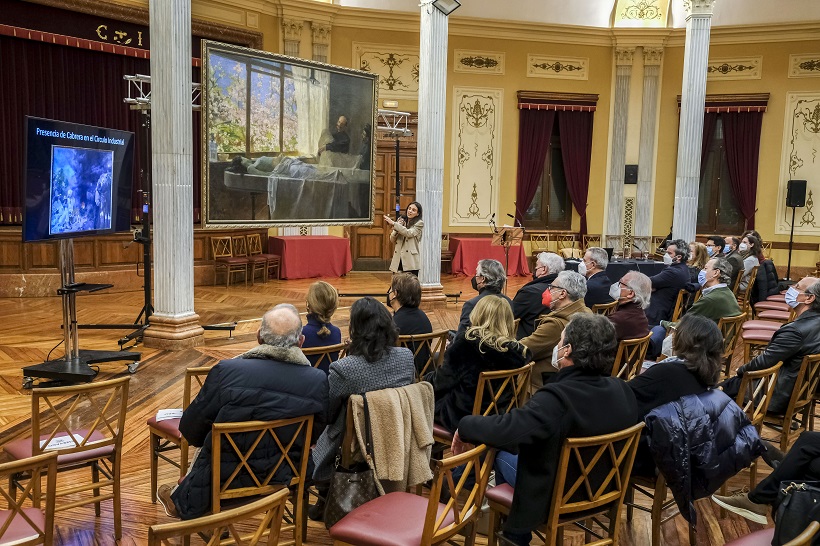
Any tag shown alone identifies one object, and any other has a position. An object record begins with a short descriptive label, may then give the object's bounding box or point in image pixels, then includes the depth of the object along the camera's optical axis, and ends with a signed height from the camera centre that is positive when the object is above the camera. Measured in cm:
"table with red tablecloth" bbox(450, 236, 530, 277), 1260 -96
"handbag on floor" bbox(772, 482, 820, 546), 232 -100
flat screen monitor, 488 +8
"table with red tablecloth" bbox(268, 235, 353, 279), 1141 -98
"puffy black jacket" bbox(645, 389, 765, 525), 275 -96
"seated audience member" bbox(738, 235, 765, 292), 834 -56
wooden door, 1284 -23
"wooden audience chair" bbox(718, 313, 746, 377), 495 -91
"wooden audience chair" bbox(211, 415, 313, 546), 252 -100
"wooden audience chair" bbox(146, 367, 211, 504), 321 -117
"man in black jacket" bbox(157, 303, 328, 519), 264 -78
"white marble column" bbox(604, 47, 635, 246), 1334 +117
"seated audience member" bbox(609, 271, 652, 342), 463 -68
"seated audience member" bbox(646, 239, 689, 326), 647 -79
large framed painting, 726 +64
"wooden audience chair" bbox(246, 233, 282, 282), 1124 -96
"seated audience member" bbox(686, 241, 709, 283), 803 -59
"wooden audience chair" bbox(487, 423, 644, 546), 246 -104
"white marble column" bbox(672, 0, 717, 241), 1040 +133
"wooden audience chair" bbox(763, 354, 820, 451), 386 -110
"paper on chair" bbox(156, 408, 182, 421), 351 -112
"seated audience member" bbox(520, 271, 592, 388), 414 -68
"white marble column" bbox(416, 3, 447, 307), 888 +76
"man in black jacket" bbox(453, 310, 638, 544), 246 -77
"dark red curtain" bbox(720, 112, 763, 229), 1296 +99
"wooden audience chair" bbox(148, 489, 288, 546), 157 -77
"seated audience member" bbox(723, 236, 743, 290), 802 -63
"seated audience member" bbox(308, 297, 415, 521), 295 -73
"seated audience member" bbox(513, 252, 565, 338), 486 -73
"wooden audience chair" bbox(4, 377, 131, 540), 281 -114
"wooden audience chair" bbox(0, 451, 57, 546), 207 -106
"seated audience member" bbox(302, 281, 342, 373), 382 -66
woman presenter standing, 847 -51
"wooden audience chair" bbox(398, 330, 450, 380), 412 -88
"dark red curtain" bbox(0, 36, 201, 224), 897 +130
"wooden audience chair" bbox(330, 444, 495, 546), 229 -116
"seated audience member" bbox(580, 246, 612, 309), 600 -66
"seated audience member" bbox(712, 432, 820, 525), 249 -94
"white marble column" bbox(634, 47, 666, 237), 1327 +125
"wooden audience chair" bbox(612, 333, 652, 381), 424 -95
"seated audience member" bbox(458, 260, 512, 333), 464 -51
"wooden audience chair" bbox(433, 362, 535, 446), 332 -95
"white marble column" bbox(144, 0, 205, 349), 640 +16
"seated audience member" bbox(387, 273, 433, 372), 423 -67
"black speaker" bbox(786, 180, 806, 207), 1227 +25
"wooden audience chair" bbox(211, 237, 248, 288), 1058 -99
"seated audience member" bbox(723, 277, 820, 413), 395 -80
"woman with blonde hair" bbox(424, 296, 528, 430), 341 -75
